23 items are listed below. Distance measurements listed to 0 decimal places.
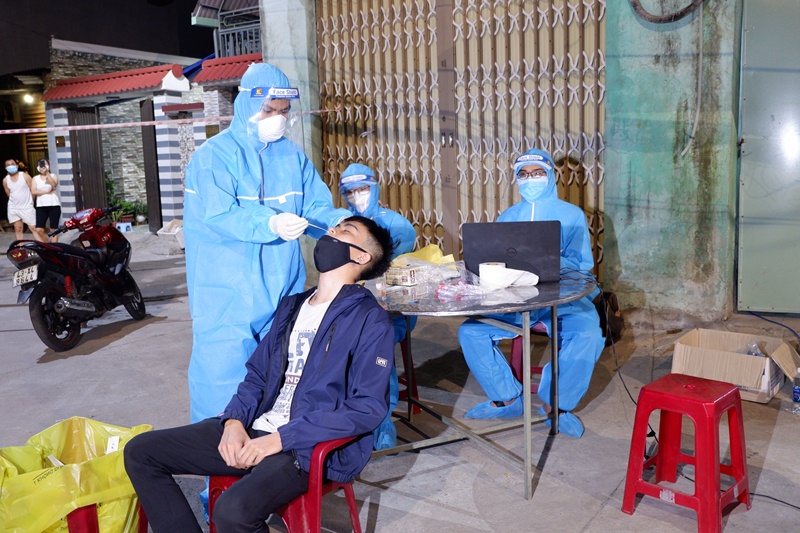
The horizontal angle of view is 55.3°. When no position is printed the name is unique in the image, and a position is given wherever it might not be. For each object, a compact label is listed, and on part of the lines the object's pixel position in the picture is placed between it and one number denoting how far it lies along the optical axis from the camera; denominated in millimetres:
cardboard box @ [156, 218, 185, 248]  9952
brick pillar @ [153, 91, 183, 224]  11945
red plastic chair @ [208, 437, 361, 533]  2111
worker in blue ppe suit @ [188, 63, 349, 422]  2662
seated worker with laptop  3385
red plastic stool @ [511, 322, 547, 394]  3623
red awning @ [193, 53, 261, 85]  10141
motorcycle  5035
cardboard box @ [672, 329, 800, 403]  3662
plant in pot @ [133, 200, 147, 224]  14039
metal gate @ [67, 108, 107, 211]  13039
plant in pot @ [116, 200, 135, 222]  13109
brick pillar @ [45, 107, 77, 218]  13000
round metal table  2707
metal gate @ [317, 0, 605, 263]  5164
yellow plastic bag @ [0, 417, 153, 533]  2150
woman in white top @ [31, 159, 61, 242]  9539
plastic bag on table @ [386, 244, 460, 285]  3172
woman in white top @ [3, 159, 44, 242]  9602
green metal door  4504
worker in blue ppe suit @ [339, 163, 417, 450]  4184
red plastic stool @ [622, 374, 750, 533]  2479
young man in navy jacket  2121
